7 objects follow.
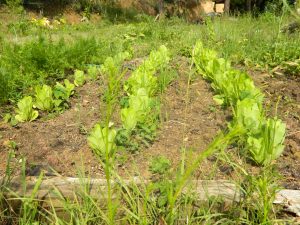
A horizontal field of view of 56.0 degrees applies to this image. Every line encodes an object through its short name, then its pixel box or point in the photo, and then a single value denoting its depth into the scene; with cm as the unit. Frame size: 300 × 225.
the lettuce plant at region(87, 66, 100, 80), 285
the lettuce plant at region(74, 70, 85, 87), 273
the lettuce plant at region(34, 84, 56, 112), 226
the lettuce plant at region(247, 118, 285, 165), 156
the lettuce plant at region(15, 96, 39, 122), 215
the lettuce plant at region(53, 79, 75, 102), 238
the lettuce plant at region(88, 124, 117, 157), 166
